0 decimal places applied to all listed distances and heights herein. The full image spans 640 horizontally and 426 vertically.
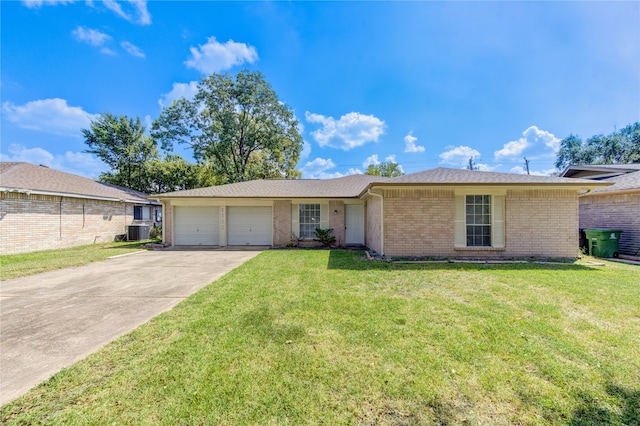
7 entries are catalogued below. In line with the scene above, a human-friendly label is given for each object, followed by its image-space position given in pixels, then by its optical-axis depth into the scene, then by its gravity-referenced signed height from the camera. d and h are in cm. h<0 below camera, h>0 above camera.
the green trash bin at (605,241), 912 -90
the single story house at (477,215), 834 +4
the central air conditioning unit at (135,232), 1570 -100
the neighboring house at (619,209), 934 +28
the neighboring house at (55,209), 1052 +32
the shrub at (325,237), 1234 -102
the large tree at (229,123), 2356 +879
